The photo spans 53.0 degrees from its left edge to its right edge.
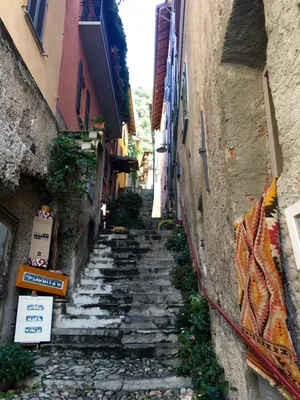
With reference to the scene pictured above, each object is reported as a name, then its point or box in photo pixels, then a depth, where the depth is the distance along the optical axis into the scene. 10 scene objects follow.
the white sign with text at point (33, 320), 3.83
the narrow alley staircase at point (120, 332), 3.04
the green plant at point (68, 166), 4.73
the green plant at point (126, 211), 9.94
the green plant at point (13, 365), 2.91
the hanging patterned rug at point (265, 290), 1.42
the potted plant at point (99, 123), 7.27
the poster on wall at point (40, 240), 4.52
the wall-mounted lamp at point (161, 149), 13.29
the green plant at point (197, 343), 2.72
